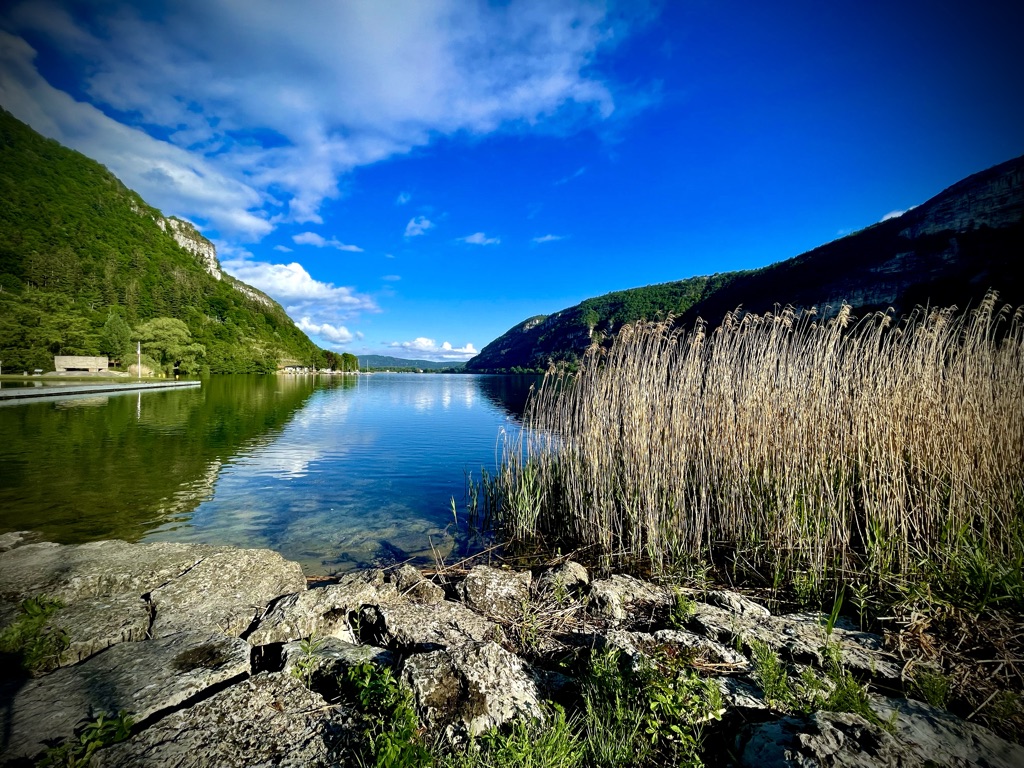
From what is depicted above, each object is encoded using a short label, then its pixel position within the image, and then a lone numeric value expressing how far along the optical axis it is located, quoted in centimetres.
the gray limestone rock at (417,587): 460
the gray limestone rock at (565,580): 460
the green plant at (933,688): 254
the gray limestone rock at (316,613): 367
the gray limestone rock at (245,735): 206
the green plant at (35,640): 291
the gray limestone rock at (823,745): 191
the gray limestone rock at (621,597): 410
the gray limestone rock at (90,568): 407
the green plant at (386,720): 195
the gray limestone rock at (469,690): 246
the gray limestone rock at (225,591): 377
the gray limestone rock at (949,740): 196
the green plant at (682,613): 369
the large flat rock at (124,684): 216
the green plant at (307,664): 285
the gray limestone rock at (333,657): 294
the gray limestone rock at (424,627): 338
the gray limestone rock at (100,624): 313
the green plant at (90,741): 184
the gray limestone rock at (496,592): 432
